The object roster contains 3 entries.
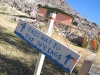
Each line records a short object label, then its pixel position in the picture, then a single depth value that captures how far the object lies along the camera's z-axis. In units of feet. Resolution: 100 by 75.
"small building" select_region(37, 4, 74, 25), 69.87
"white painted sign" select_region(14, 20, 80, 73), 6.85
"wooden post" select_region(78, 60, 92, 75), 10.47
